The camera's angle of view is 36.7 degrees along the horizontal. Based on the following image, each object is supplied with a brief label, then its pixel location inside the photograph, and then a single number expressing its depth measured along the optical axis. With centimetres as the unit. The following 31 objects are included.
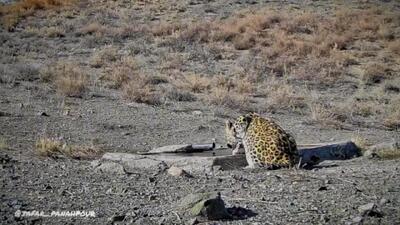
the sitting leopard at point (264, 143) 860
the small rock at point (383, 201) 623
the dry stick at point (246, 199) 664
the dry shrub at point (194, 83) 1770
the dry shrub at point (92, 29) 2746
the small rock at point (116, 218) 590
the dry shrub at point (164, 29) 2717
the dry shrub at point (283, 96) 1602
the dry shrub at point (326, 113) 1380
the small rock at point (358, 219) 566
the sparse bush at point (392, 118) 1405
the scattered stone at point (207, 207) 585
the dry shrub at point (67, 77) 1648
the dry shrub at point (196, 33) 2584
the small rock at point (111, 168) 833
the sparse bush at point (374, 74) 1951
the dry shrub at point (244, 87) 1750
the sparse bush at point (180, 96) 1659
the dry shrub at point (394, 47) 2380
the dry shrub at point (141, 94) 1597
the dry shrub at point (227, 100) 1574
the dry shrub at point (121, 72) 1816
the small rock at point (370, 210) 584
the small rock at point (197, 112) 1476
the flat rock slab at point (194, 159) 882
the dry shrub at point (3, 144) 994
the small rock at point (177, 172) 809
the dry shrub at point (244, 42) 2440
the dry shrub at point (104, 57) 2122
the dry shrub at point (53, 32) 2692
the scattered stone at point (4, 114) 1331
